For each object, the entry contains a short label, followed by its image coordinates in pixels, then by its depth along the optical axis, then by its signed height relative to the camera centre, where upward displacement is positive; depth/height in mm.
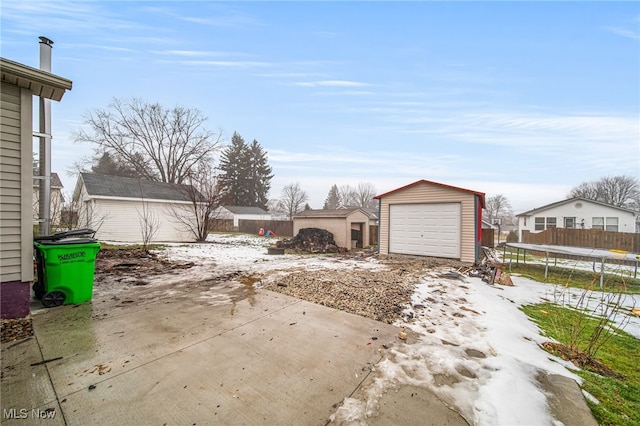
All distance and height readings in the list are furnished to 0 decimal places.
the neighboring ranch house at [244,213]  34031 -387
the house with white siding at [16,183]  3213 +322
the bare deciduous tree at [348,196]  52438 +3391
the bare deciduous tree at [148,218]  14518 -526
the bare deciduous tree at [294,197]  42156 +2373
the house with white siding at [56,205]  8816 +83
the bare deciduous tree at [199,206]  15297 +237
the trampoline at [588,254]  6679 -1160
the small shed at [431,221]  8898 -320
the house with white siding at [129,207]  13680 +107
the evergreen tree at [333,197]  56312 +3298
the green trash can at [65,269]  3670 -938
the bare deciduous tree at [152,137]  24016 +7326
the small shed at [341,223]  13602 -695
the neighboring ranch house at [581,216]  17312 -134
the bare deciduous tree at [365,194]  50938 +3670
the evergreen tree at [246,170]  38344 +6352
